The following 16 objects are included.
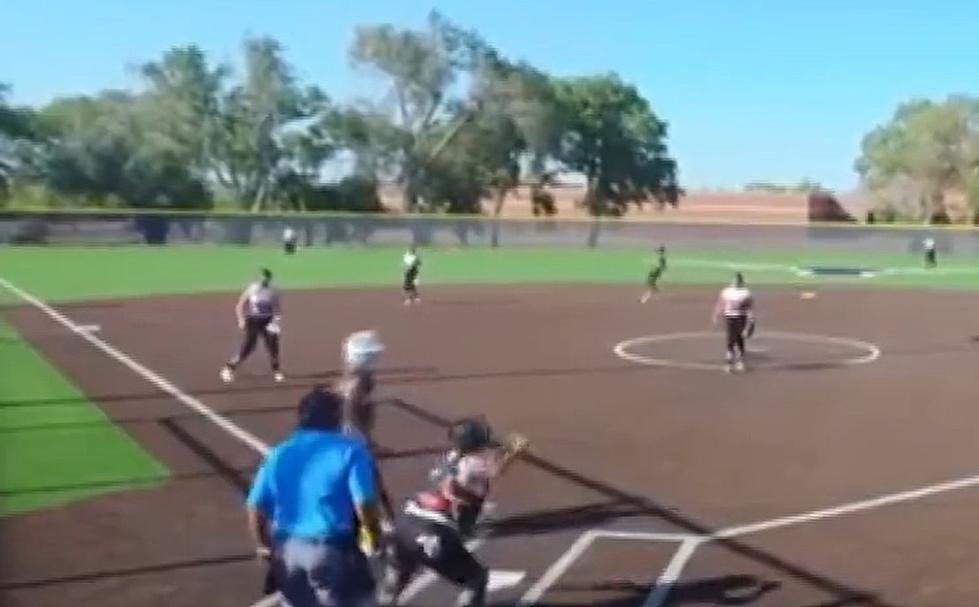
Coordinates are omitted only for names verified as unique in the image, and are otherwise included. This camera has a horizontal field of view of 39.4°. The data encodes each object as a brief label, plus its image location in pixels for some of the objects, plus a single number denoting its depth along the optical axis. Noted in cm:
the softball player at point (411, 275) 3361
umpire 573
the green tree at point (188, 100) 5453
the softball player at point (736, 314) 2086
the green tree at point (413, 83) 5709
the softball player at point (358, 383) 778
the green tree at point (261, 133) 5656
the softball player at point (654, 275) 3612
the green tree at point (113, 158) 4981
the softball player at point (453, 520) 718
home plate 890
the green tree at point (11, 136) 4988
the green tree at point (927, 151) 5588
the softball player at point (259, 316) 1897
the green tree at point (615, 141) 4712
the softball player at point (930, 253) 4988
